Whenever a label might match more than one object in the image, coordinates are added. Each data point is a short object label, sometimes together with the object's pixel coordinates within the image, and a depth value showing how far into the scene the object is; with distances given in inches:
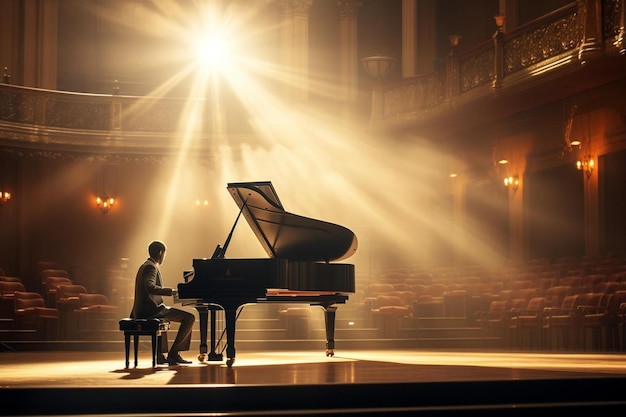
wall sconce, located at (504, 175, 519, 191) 610.2
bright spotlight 751.7
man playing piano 279.1
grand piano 269.6
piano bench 275.0
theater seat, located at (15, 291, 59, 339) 471.2
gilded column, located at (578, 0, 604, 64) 458.0
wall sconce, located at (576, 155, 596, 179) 536.7
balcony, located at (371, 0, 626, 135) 462.3
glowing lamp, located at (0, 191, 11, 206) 636.7
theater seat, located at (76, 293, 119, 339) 469.7
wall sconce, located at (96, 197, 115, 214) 679.1
